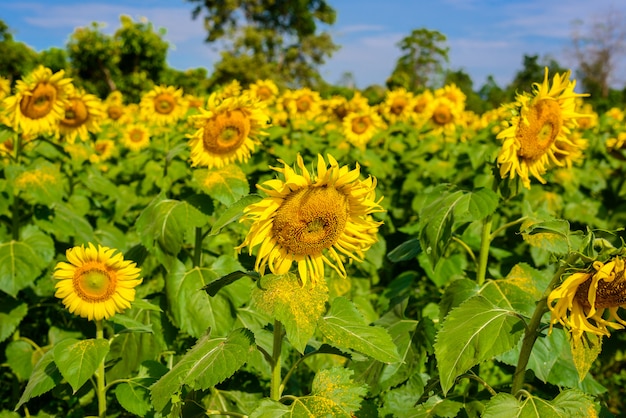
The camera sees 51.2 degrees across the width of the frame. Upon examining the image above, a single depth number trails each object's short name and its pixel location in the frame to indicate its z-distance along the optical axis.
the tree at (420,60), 30.67
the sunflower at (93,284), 2.51
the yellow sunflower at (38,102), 3.60
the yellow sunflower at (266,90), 7.22
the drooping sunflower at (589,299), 1.65
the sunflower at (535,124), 2.62
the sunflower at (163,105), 5.98
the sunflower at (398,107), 7.49
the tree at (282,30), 35.03
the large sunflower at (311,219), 1.84
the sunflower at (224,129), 3.04
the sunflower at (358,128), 6.49
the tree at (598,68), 50.25
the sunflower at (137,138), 6.93
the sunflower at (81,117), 4.07
